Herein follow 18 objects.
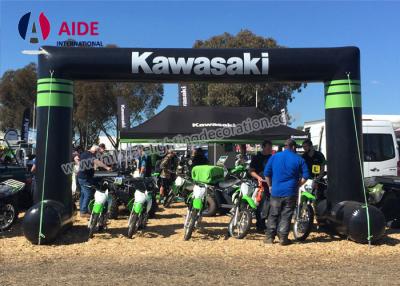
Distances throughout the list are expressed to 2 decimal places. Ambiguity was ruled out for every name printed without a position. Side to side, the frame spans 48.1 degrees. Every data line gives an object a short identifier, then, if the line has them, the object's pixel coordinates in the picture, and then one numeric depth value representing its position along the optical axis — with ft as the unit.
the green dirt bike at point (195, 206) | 26.42
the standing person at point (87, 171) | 33.12
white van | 43.95
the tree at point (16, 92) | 155.63
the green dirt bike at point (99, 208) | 26.61
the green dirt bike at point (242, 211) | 26.81
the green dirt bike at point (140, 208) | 26.91
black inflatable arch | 27.07
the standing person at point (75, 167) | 35.66
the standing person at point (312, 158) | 31.58
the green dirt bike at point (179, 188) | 34.09
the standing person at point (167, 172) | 43.55
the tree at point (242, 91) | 116.78
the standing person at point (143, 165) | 46.60
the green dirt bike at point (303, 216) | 25.94
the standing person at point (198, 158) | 42.19
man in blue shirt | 25.38
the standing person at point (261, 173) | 28.50
